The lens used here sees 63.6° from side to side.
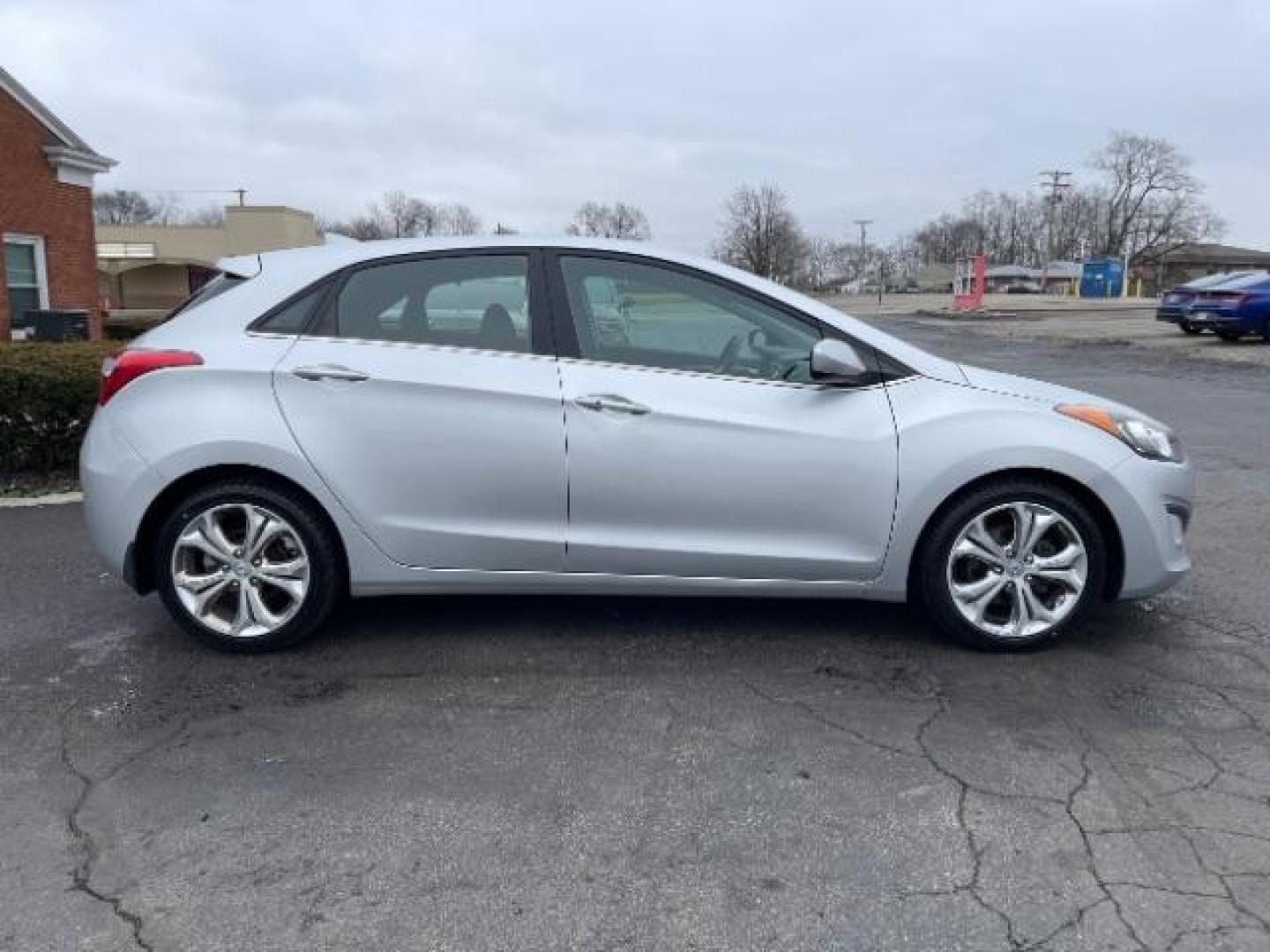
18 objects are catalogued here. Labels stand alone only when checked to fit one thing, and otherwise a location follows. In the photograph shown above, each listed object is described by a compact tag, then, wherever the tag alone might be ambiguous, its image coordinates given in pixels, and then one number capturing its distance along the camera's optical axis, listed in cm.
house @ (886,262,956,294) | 11738
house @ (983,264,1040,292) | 10144
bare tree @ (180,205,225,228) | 7844
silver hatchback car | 382
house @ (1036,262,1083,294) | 9228
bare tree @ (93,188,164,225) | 8094
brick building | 1573
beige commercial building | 3595
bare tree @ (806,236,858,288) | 11338
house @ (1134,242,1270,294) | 9750
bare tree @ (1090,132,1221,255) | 10081
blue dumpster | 6494
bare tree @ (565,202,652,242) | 7372
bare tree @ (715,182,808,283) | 7856
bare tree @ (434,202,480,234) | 7694
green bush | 672
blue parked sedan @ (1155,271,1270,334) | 2103
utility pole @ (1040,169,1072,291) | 8675
